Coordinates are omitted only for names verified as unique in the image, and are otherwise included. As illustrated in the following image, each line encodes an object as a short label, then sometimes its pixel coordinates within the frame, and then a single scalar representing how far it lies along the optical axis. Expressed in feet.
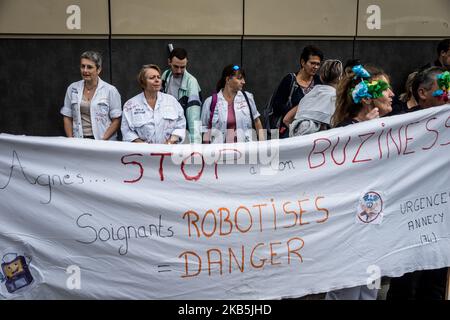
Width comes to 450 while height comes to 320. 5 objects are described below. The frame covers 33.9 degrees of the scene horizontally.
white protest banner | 14.28
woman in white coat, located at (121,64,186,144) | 20.18
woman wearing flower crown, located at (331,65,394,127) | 15.55
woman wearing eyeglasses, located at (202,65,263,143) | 22.48
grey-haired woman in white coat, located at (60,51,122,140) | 21.56
